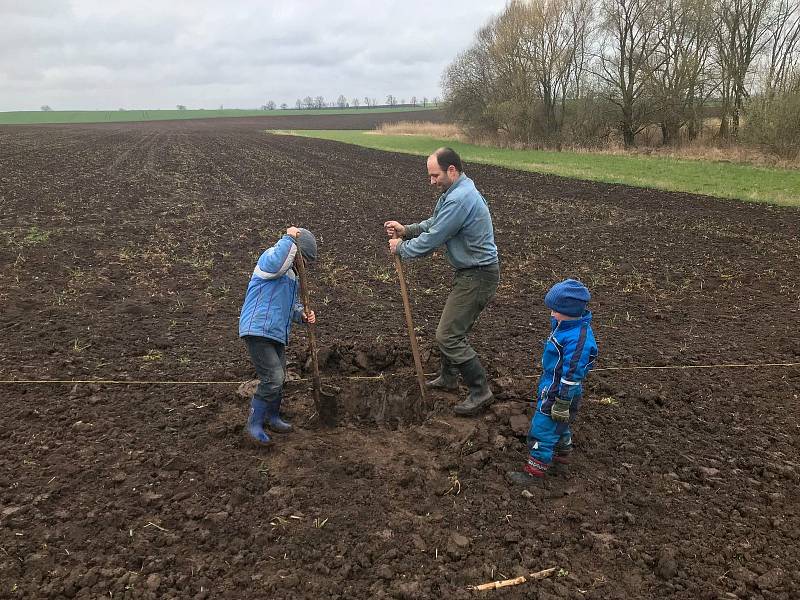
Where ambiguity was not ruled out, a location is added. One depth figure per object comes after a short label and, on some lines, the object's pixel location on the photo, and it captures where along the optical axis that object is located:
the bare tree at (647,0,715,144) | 34.69
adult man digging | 4.63
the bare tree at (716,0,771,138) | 33.44
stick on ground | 3.11
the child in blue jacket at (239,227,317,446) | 4.34
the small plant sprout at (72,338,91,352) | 6.16
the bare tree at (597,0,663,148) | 37.28
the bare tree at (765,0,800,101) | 33.56
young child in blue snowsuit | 3.76
